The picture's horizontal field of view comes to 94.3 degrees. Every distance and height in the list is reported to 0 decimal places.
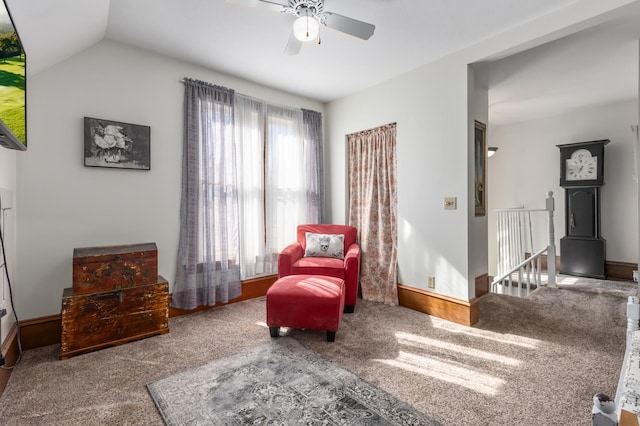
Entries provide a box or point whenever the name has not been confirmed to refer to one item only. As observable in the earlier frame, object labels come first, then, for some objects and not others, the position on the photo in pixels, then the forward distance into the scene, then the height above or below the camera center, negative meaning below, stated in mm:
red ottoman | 2404 -783
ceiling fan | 1911 +1283
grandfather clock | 4441 +22
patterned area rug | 1545 -1066
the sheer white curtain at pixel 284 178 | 3758 +454
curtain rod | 3084 +1397
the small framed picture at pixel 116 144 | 2582 +637
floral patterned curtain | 3518 +21
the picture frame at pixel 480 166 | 3156 +493
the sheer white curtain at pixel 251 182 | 3496 +375
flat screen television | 1275 +613
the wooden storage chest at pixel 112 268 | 2266 -429
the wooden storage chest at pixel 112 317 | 2184 -809
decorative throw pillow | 3561 -408
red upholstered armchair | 3148 -573
